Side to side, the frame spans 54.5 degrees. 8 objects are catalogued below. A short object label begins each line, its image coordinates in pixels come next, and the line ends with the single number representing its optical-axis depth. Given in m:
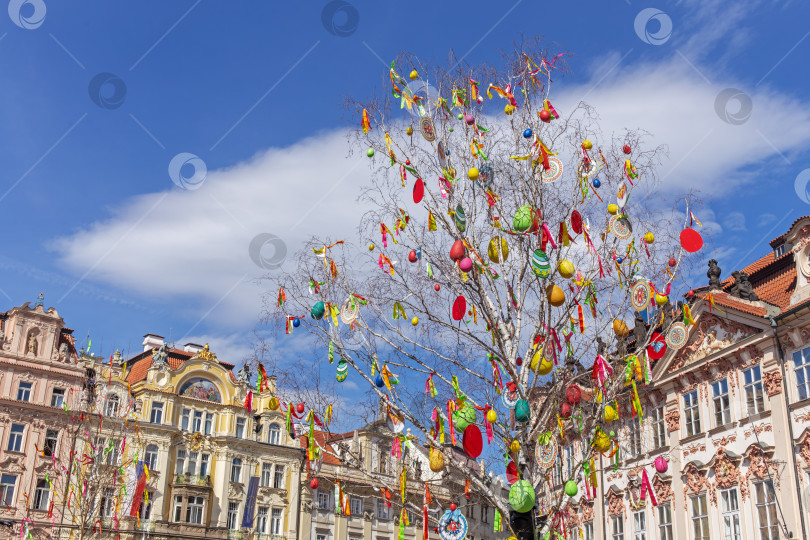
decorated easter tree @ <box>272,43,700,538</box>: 13.41
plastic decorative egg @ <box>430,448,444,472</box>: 14.06
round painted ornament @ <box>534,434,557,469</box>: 14.40
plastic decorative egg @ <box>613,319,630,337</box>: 14.37
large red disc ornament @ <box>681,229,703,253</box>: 15.11
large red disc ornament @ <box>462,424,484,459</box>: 13.09
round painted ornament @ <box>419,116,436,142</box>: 15.15
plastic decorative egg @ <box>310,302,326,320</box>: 15.20
